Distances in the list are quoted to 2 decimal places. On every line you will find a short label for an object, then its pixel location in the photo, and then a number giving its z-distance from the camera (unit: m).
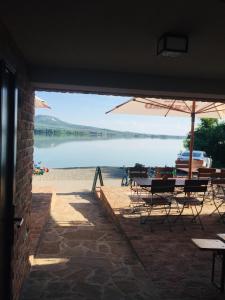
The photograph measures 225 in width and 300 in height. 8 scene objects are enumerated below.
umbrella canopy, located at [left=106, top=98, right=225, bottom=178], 5.71
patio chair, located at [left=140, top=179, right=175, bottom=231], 4.60
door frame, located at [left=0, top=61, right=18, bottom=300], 1.97
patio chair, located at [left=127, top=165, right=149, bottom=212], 5.37
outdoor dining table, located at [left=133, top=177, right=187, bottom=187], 4.82
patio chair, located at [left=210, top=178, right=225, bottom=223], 5.19
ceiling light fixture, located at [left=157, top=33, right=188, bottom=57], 1.93
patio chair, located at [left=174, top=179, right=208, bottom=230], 4.77
